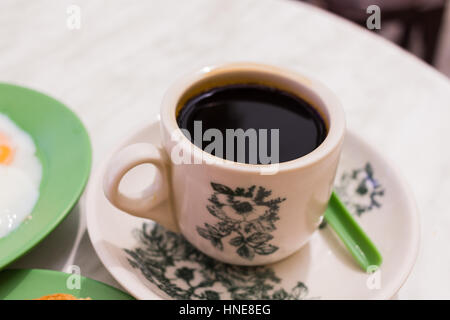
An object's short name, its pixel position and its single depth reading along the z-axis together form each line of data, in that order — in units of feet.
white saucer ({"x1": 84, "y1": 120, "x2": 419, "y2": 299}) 1.46
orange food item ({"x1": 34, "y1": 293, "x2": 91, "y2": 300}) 1.40
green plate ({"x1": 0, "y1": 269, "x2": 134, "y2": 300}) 1.42
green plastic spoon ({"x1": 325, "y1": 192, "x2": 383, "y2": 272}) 1.50
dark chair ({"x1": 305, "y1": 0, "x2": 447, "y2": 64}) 2.88
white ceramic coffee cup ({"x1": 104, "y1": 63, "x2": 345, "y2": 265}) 1.39
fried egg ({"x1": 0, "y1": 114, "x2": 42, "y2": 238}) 1.52
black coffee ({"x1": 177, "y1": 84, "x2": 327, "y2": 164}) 1.45
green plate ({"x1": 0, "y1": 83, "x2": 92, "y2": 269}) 1.45
